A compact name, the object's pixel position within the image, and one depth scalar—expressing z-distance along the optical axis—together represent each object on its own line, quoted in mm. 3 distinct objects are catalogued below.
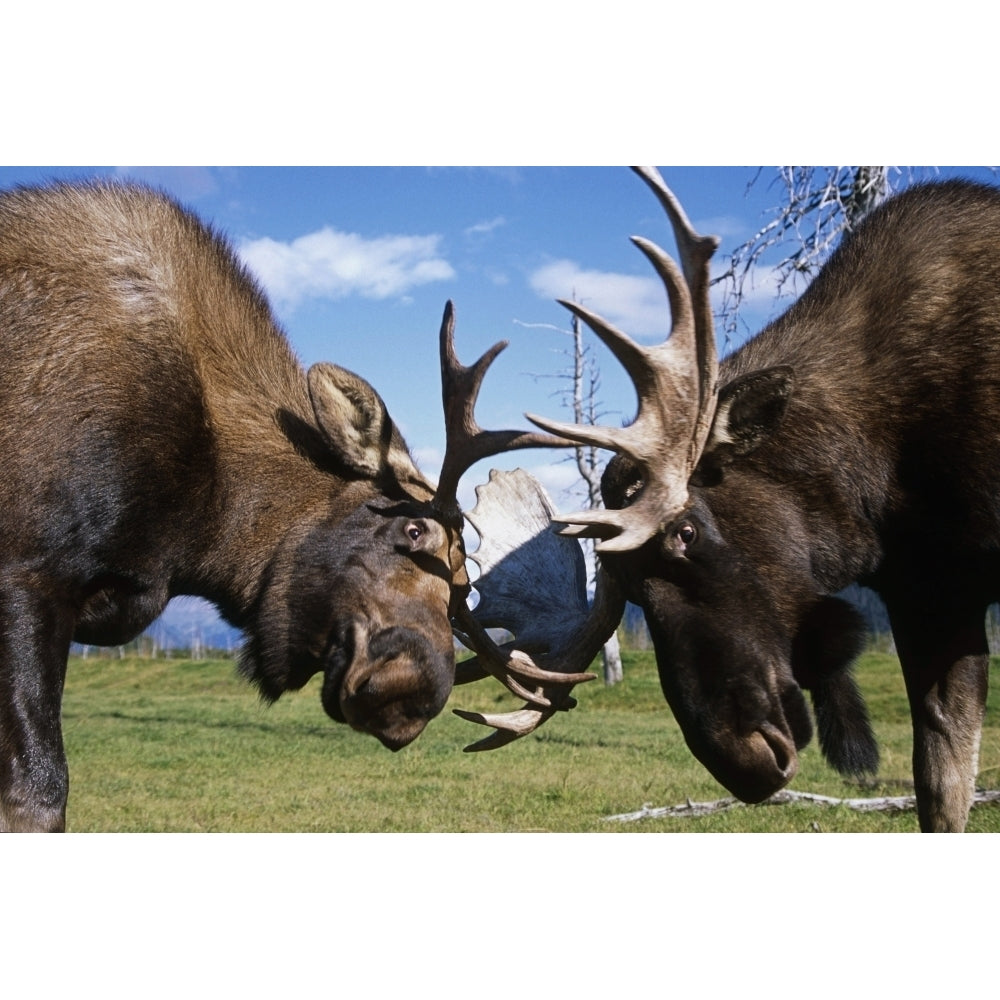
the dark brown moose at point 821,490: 4047
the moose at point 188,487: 3852
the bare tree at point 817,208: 7695
